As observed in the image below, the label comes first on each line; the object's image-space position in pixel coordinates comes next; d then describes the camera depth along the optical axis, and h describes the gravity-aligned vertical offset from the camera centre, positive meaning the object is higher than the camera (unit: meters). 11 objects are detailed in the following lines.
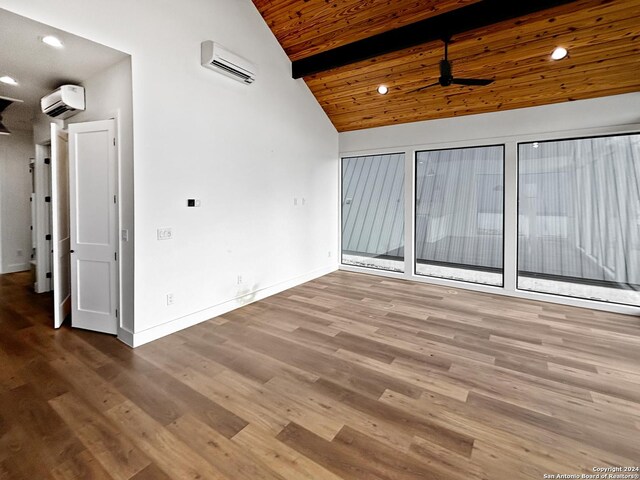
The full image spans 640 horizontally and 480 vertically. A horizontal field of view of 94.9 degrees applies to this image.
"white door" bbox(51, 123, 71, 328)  3.40 +0.20
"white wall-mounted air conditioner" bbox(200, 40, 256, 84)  3.51 +2.21
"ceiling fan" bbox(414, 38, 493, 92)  3.51 +1.87
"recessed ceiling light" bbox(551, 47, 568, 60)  3.57 +2.22
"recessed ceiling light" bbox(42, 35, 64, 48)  2.63 +1.80
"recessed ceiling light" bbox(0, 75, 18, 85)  3.50 +1.93
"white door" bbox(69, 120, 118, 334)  3.28 +0.14
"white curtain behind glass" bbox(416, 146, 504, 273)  5.06 +0.50
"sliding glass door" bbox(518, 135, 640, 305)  4.12 +0.23
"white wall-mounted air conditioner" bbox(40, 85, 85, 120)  3.43 +1.65
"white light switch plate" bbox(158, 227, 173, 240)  3.29 +0.04
